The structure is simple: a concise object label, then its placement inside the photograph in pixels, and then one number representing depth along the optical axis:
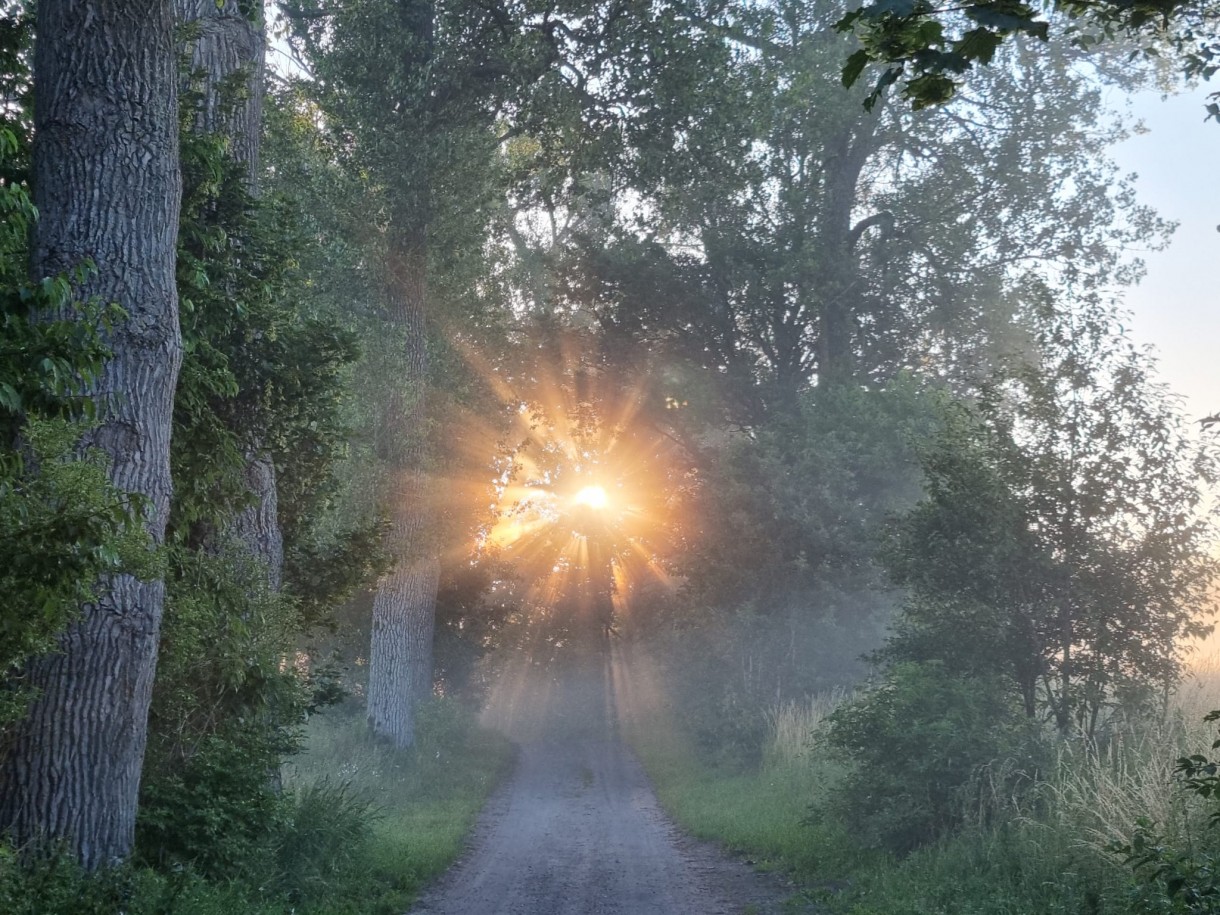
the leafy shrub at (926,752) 12.59
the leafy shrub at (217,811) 9.22
